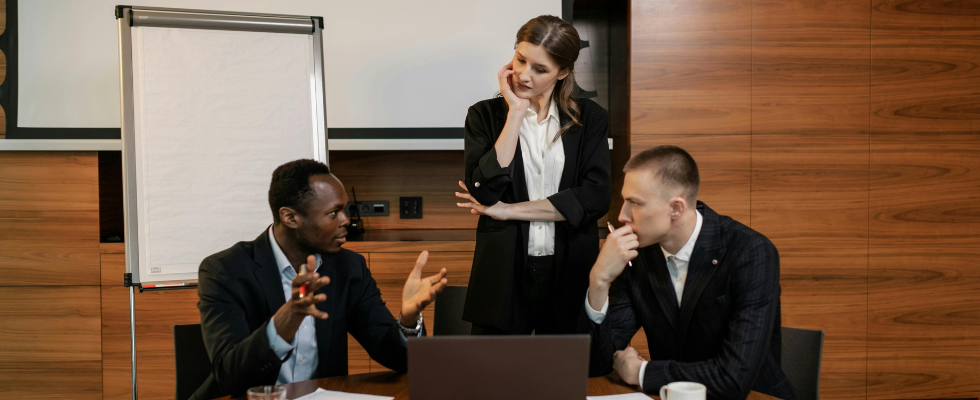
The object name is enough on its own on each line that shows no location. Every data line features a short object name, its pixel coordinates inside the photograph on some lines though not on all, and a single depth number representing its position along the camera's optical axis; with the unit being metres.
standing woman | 1.99
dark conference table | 1.31
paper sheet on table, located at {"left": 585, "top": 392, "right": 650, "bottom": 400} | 1.28
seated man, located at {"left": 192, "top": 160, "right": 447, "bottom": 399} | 1.46
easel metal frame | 2.40
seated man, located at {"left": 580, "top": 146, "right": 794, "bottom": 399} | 1.46
